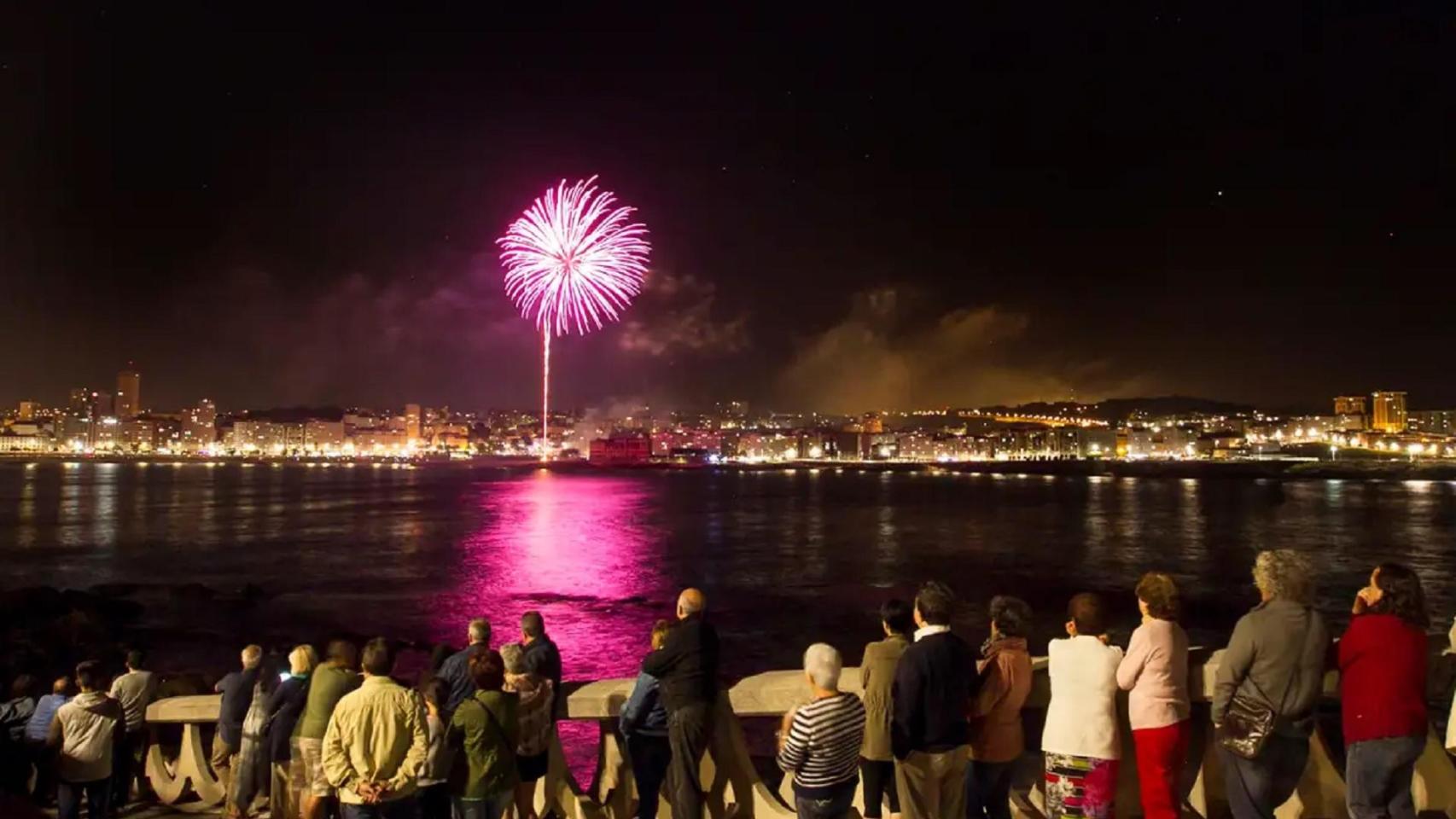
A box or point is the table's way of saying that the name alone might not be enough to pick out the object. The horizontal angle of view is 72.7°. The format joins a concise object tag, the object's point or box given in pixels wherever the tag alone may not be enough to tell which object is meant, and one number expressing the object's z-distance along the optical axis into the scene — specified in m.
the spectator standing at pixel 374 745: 4.94
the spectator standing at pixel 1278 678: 4.21
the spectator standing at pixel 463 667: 5.98
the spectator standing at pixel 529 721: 5.38
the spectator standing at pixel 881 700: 4.72
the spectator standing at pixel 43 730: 6.58
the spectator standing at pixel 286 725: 6.22
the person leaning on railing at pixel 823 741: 4.34
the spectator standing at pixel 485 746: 5.04
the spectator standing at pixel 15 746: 6.98
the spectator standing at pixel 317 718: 5.46
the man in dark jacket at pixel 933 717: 4.55
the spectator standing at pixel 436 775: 5.21
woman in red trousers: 4.39
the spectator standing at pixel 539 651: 5.81
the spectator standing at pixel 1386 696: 4.26
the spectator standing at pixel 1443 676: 5.02
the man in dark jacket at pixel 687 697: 5.09
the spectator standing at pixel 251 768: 6.51
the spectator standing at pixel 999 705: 4.72
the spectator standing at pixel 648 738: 5.32
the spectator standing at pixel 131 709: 7.11
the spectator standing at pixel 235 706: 6.90
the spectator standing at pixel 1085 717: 4.46
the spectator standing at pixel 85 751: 6.26
